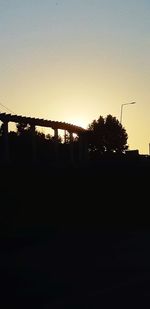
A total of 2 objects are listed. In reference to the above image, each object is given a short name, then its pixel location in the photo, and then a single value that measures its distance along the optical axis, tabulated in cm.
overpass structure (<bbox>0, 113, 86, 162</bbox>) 3547
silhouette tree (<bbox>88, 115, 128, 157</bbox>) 12394
